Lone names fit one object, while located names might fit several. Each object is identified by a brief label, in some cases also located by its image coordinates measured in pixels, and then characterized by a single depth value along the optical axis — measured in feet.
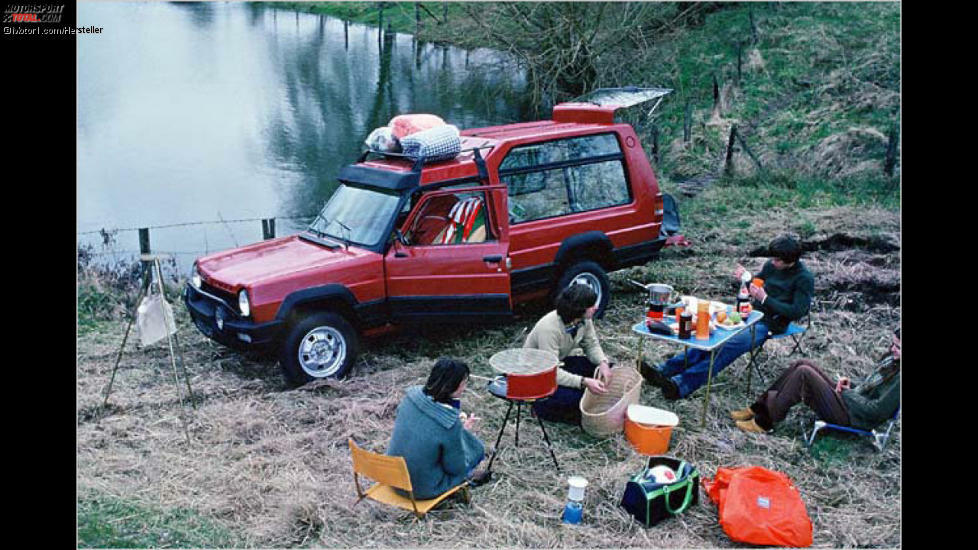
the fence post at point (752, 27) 75.17
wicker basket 20.31
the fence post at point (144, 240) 34.94
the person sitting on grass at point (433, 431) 16.15
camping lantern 16.83
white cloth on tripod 21.21
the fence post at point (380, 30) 98.54
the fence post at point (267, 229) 37.73
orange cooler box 19.58
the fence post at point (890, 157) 45.16
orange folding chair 15.69
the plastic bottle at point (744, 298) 22.06
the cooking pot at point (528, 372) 17.94
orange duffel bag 16.03
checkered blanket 25.20
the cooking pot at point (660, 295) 21.85
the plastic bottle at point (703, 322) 20.56
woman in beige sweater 19.75
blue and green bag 16.79
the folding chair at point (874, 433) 19.20
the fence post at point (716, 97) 62.95
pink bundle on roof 26.07
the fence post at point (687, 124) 57.82
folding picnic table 20.22
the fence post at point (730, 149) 49.49
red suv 23.57
